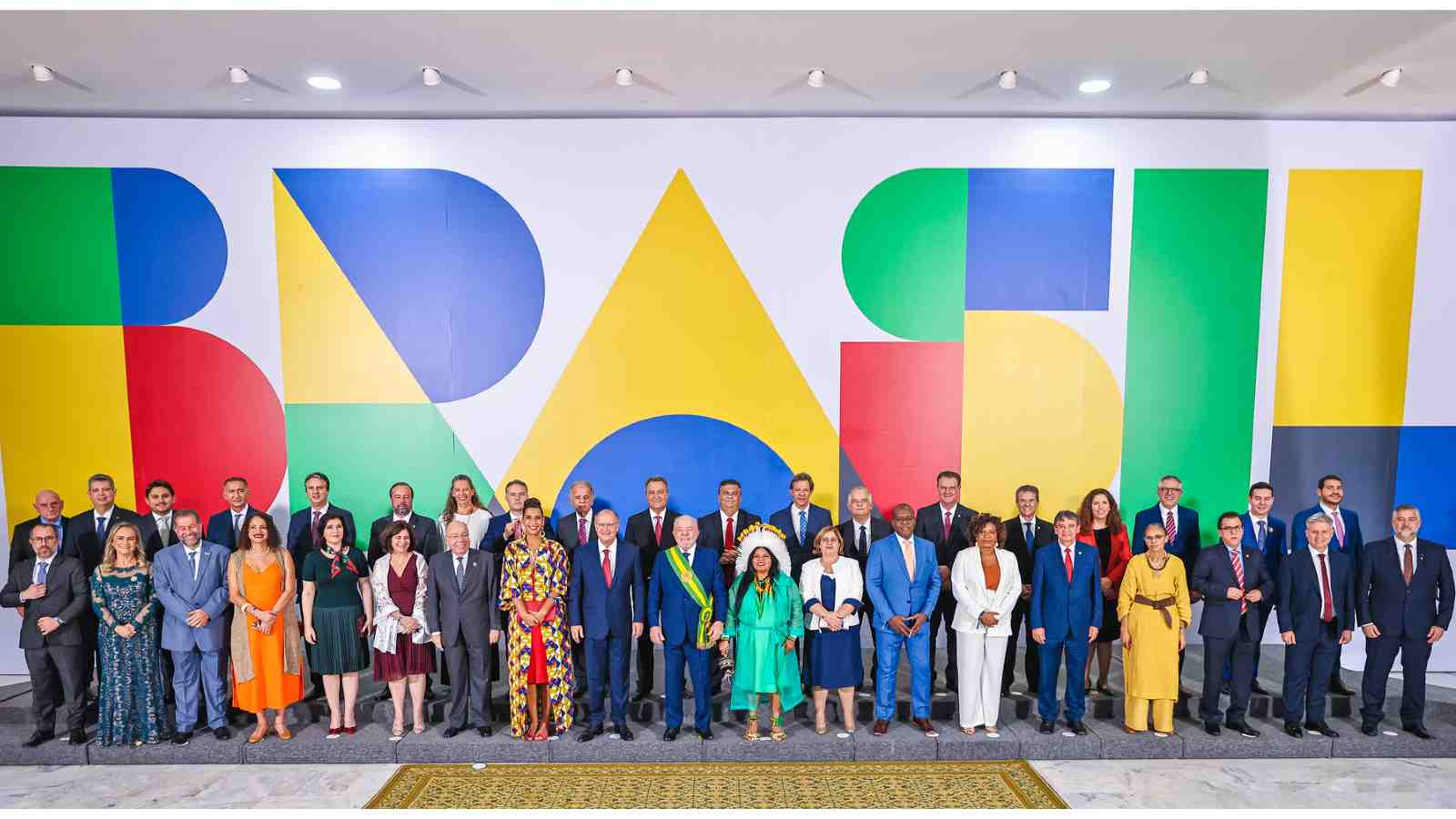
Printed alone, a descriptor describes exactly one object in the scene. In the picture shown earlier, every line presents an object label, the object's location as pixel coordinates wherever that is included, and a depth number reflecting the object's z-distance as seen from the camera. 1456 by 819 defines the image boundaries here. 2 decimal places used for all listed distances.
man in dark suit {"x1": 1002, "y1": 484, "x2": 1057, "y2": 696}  5.34
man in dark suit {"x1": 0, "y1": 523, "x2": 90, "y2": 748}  4.90
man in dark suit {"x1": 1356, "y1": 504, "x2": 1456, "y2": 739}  5.00
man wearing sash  4.88
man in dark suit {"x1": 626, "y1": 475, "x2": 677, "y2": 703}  5.44
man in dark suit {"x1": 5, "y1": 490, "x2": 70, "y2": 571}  5.20
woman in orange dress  4.86
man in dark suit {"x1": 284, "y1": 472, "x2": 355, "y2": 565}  5.47
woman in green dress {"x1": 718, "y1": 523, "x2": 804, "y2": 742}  4.84
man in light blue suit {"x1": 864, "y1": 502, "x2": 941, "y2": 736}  4.97
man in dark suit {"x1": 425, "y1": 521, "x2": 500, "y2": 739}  4.89
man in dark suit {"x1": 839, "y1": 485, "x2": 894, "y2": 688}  5.45
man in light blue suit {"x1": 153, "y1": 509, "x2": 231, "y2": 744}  4.84
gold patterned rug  4.41
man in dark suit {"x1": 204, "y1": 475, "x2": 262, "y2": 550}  5.43
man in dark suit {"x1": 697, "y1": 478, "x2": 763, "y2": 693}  5.46
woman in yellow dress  4.97
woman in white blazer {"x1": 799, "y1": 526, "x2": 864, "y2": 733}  4.89
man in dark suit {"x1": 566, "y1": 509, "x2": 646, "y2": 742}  4.90
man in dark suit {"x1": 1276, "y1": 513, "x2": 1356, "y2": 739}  5.00
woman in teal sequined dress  4.82
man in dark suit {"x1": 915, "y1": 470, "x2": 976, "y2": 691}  5.49
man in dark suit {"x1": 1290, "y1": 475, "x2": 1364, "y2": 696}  5.32
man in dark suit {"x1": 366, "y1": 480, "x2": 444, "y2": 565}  5.44
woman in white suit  5.00
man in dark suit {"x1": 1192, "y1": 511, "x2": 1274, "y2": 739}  5.02
